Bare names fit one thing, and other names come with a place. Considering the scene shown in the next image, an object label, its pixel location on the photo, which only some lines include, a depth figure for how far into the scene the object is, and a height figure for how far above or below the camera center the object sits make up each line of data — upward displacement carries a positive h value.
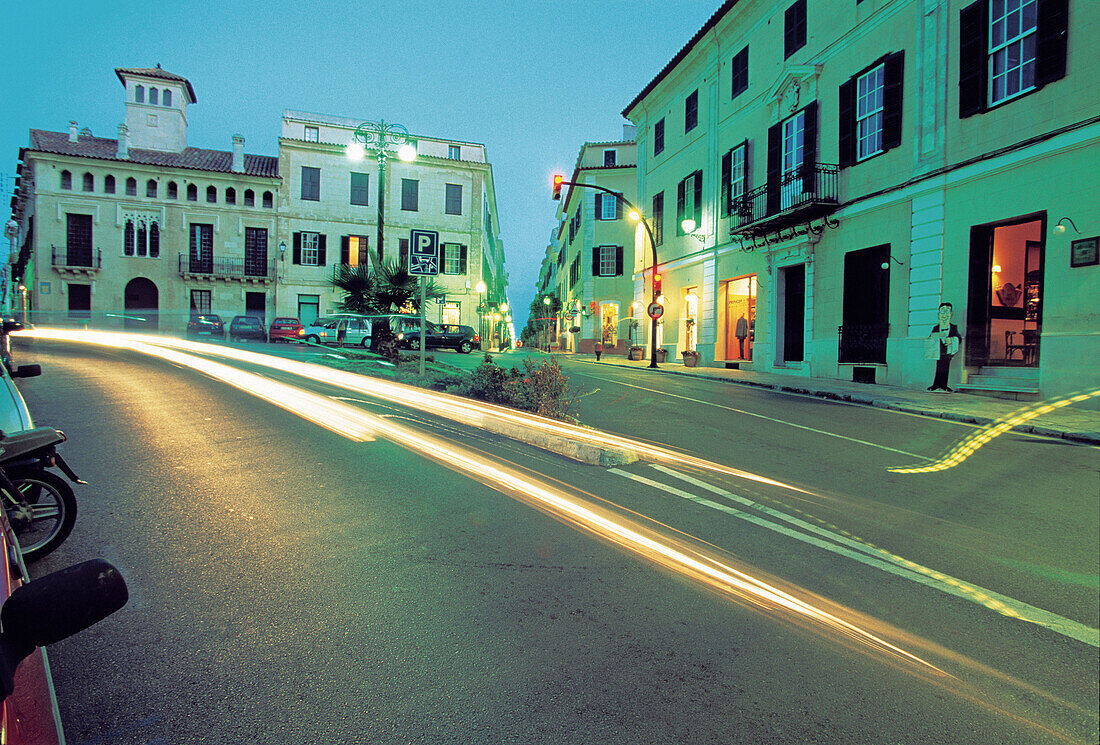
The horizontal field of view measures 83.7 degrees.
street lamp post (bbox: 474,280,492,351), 44.34 +2.88
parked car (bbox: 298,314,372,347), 30.69 +0.65
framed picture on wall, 10.89 +1.83
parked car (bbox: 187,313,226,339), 33.16 +0.82
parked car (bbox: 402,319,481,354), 31.61 +0.41
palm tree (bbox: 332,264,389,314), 23.19 +2.08
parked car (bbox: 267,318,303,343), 32.47 +0.62
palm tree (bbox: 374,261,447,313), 21.12 +1.90
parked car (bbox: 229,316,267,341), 32.75 +0.64
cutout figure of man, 13.62 +0.20
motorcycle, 3.77 -0.98
